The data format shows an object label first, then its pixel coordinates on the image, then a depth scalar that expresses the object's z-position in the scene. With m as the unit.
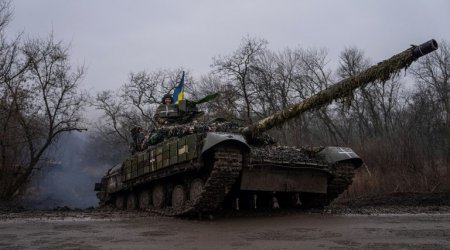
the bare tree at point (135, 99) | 33.72
